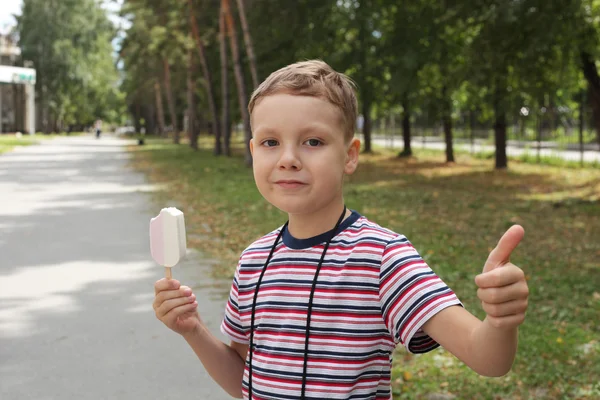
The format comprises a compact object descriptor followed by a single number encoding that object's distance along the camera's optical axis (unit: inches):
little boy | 72.2
